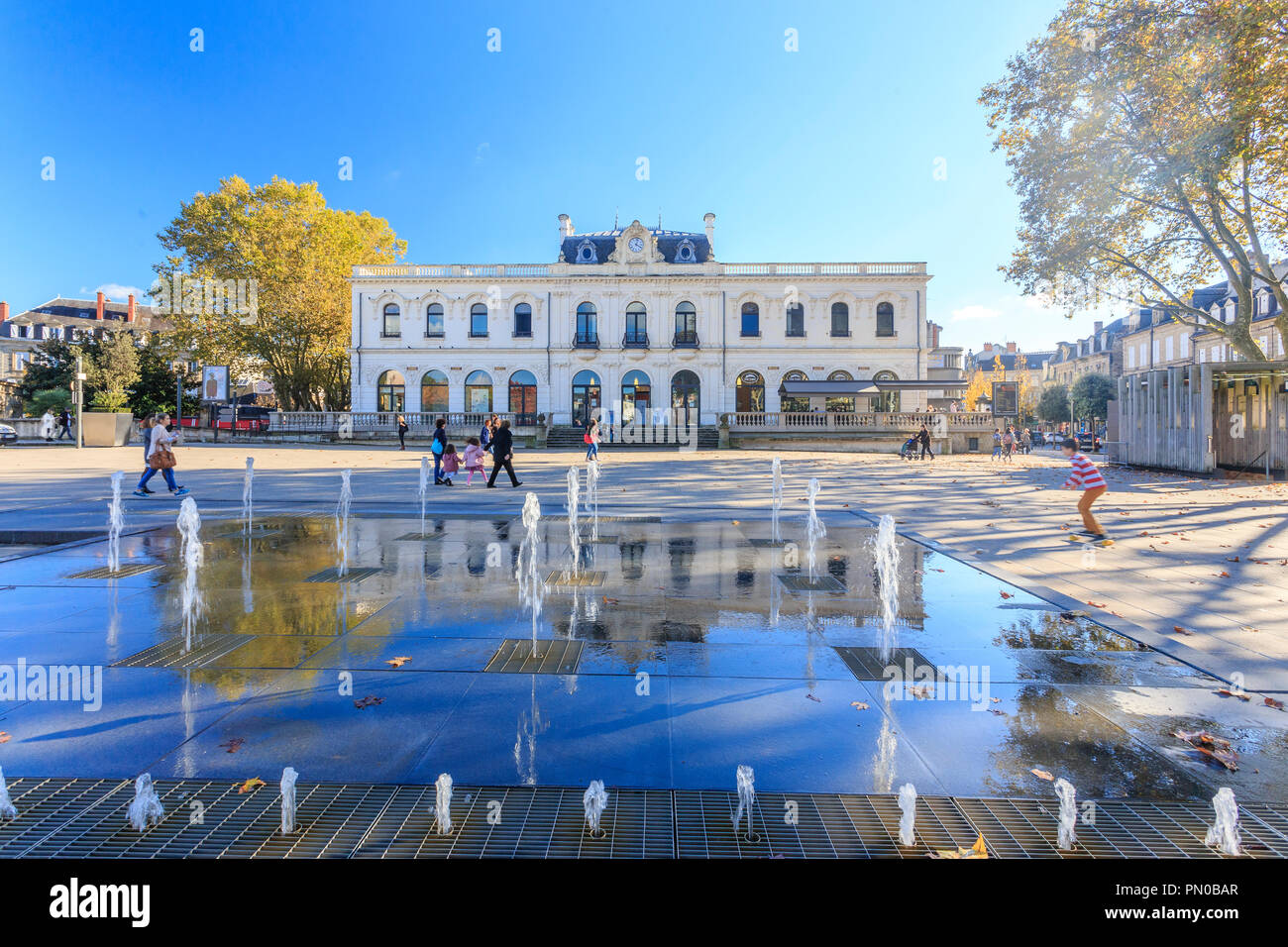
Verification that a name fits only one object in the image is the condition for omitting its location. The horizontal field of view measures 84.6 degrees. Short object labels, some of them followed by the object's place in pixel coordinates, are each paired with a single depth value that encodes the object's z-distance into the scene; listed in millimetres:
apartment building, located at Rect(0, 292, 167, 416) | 70875
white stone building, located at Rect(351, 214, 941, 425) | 47375
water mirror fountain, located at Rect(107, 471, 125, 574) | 8281
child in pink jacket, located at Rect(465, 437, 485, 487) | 18891
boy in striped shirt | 10945
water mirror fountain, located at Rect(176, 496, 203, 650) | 6008
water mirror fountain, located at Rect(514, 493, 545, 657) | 6657
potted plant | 35844
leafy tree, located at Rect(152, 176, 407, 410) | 44688
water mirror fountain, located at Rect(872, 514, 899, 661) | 5918
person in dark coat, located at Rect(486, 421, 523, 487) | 17484
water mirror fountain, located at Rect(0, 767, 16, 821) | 2976
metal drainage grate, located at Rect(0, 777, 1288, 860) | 2783
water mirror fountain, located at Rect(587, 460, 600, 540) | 11546
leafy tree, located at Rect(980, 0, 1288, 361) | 18125
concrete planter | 33938
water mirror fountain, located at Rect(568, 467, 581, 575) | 9484
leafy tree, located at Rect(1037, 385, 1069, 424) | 80644
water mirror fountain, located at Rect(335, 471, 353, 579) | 8195
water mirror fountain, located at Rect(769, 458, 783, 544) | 10664
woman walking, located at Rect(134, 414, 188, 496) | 14898
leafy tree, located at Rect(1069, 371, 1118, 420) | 69562
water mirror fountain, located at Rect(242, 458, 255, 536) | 11316
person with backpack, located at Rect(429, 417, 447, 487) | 19109
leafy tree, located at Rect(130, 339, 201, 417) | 46219
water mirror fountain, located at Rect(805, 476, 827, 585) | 8934
